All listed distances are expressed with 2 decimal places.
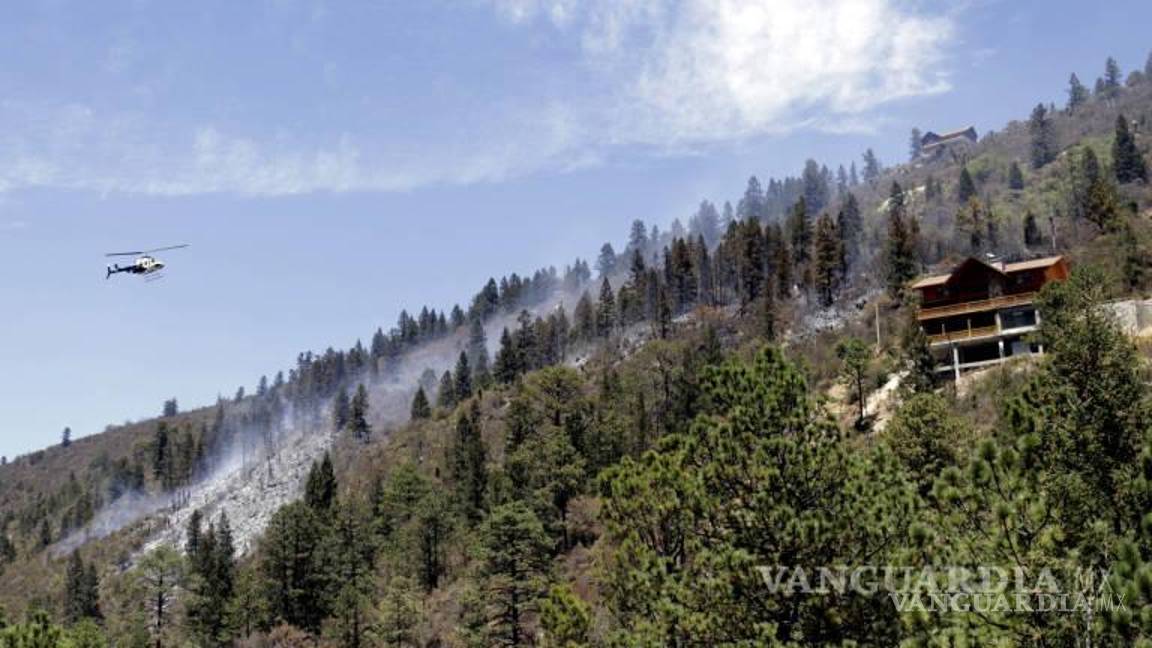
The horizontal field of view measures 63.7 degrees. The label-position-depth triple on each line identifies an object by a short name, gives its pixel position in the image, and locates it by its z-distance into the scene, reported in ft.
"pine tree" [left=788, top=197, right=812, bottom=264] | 376.89
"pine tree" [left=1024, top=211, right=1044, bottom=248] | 341.62
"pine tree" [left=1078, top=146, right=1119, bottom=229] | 268.80
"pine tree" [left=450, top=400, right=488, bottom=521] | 223.92
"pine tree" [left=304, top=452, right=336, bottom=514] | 249.96
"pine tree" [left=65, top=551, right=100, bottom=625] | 298.76
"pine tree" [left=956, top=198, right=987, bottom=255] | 375.98
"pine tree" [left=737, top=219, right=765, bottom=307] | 362.53
